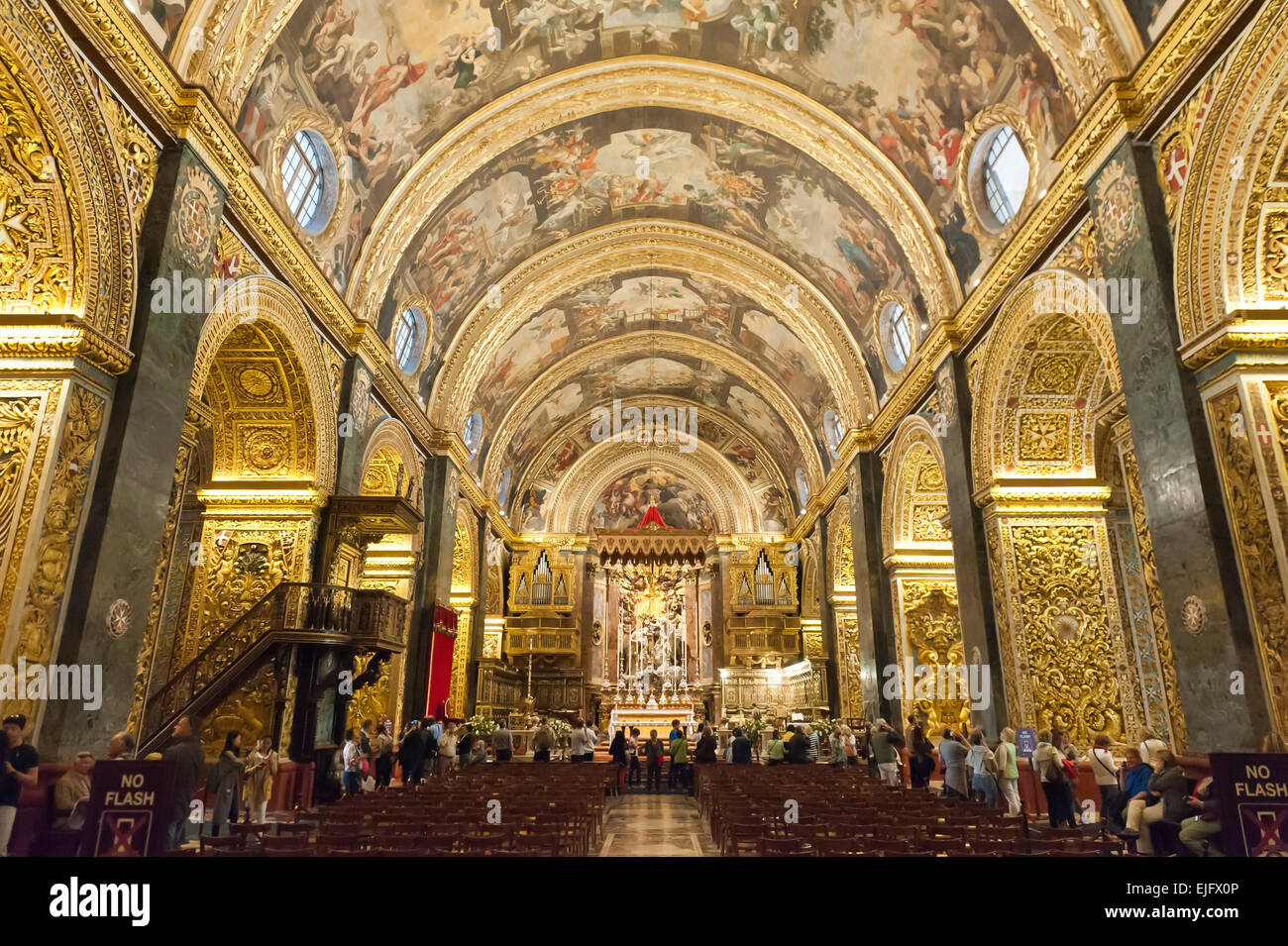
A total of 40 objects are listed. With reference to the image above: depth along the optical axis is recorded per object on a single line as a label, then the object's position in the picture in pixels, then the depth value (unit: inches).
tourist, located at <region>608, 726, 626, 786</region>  617.4
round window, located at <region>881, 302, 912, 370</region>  628.1
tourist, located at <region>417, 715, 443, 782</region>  498.0
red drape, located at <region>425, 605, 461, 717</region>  655.8
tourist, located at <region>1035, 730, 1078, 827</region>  343.0
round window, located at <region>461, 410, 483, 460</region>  857.5
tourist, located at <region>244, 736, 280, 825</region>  357.4
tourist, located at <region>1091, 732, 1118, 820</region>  331.0
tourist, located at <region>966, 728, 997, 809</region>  370.0
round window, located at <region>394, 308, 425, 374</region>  631.2
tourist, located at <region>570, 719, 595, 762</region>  644.1
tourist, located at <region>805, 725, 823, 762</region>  643.0
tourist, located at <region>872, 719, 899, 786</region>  503.8
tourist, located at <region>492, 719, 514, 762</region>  589.9
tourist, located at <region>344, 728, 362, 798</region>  459.8
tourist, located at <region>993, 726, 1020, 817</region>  368.2
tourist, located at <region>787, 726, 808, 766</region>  609.0
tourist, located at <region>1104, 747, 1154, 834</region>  279.1
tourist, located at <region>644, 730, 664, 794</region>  631.8
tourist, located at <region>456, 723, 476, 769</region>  588.4
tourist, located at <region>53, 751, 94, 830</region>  242.5
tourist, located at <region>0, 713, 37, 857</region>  229.1
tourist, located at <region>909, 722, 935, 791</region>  470.9
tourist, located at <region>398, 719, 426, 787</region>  459.5
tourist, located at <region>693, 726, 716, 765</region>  612.7
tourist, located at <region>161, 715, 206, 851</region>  271.4
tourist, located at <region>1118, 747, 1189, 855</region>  245.0
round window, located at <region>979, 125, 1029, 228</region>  441.4
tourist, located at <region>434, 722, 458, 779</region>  542.6
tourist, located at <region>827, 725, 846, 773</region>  623.2
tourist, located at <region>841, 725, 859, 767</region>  634.2
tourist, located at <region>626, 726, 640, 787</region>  663.8
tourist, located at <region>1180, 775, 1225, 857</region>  233.8
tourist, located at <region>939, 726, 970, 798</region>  393.1
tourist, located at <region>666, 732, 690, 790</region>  600.1
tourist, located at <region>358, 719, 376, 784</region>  502.7
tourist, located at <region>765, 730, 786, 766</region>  608.9
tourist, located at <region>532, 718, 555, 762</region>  627.8
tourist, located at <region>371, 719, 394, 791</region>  490.9
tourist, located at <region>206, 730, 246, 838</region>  304.7
